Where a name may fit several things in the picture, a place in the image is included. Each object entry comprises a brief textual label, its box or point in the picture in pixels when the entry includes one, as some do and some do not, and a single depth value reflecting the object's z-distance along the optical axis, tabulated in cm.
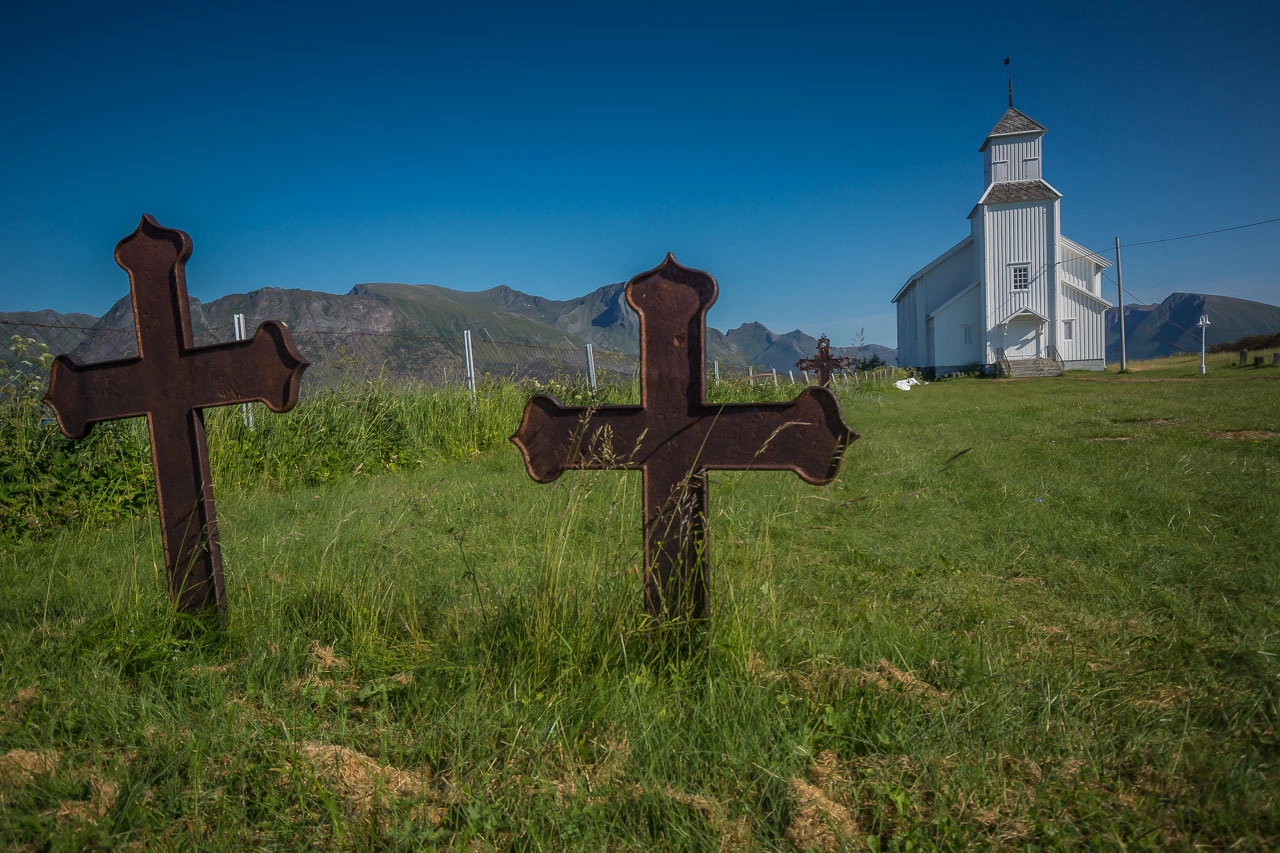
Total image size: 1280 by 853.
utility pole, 3098
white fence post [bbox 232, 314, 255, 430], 703
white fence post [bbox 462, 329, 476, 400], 1059
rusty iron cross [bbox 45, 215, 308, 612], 277
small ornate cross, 1869
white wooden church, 3256
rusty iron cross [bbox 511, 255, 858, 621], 232
